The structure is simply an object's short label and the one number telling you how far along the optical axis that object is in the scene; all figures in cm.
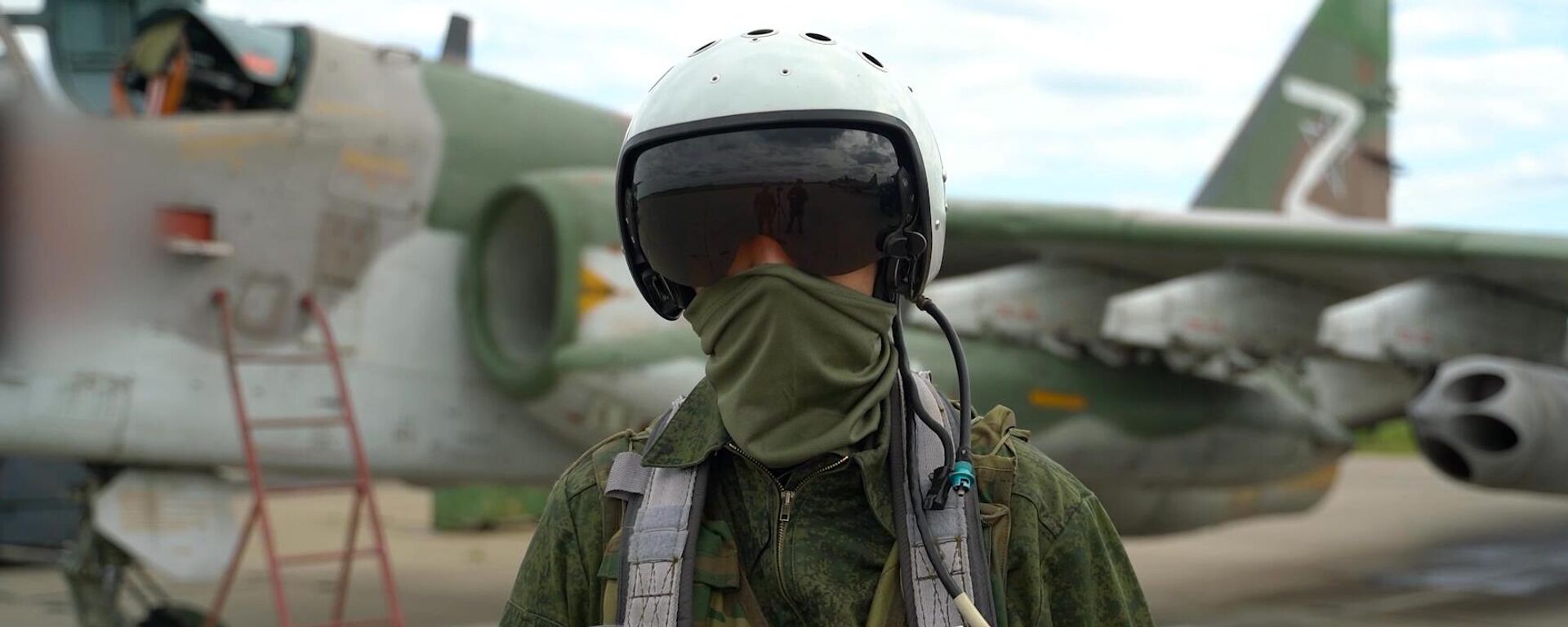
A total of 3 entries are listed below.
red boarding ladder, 582
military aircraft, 595
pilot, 160
